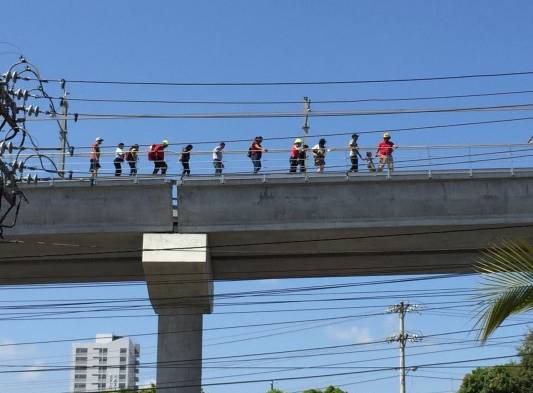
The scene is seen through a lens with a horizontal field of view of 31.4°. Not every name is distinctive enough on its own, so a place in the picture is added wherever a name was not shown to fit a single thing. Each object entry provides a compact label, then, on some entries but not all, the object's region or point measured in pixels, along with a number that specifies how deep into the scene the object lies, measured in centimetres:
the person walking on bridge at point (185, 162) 2748
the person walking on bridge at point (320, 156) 2712
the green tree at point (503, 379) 5238
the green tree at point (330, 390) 5930
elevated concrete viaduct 2745
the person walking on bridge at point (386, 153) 2722
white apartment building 19625
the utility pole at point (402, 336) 5909
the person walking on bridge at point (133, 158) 2745
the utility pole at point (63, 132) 2766
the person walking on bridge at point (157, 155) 2745
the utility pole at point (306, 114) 2861
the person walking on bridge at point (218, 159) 2744
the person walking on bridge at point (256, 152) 2709
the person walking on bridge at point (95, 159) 2736
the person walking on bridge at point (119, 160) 2739
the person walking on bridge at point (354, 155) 2737
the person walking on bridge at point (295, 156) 2725
